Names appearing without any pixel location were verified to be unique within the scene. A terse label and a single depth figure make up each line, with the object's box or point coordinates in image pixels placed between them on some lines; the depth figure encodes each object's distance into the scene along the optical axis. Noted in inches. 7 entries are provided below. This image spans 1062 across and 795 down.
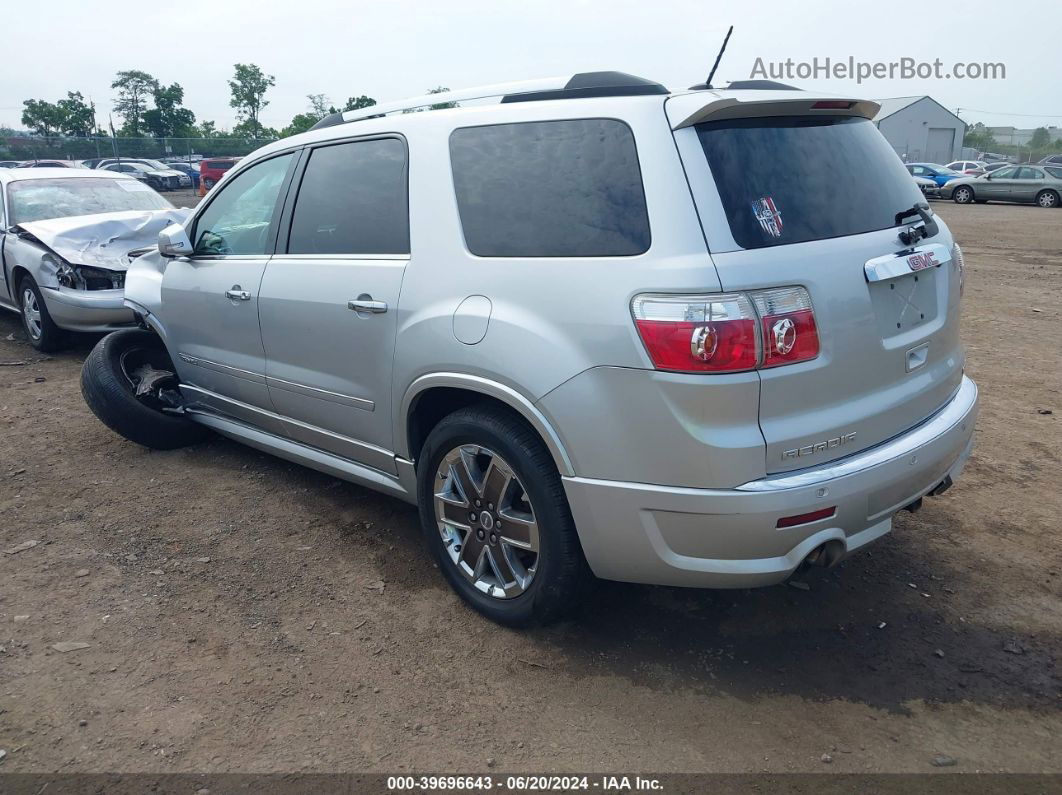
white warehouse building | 2598.4
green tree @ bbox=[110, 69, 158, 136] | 2613.2
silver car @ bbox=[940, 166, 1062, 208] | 1017.5
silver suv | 98.0
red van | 1258.6
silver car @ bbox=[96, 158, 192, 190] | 1272.1
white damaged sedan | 289.0
